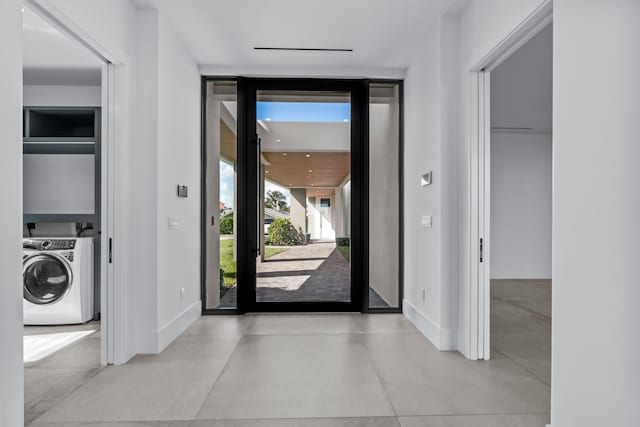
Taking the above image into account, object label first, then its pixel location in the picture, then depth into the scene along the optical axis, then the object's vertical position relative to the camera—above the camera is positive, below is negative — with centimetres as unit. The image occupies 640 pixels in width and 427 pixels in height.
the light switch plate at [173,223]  347 -9
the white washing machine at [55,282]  403 -72
